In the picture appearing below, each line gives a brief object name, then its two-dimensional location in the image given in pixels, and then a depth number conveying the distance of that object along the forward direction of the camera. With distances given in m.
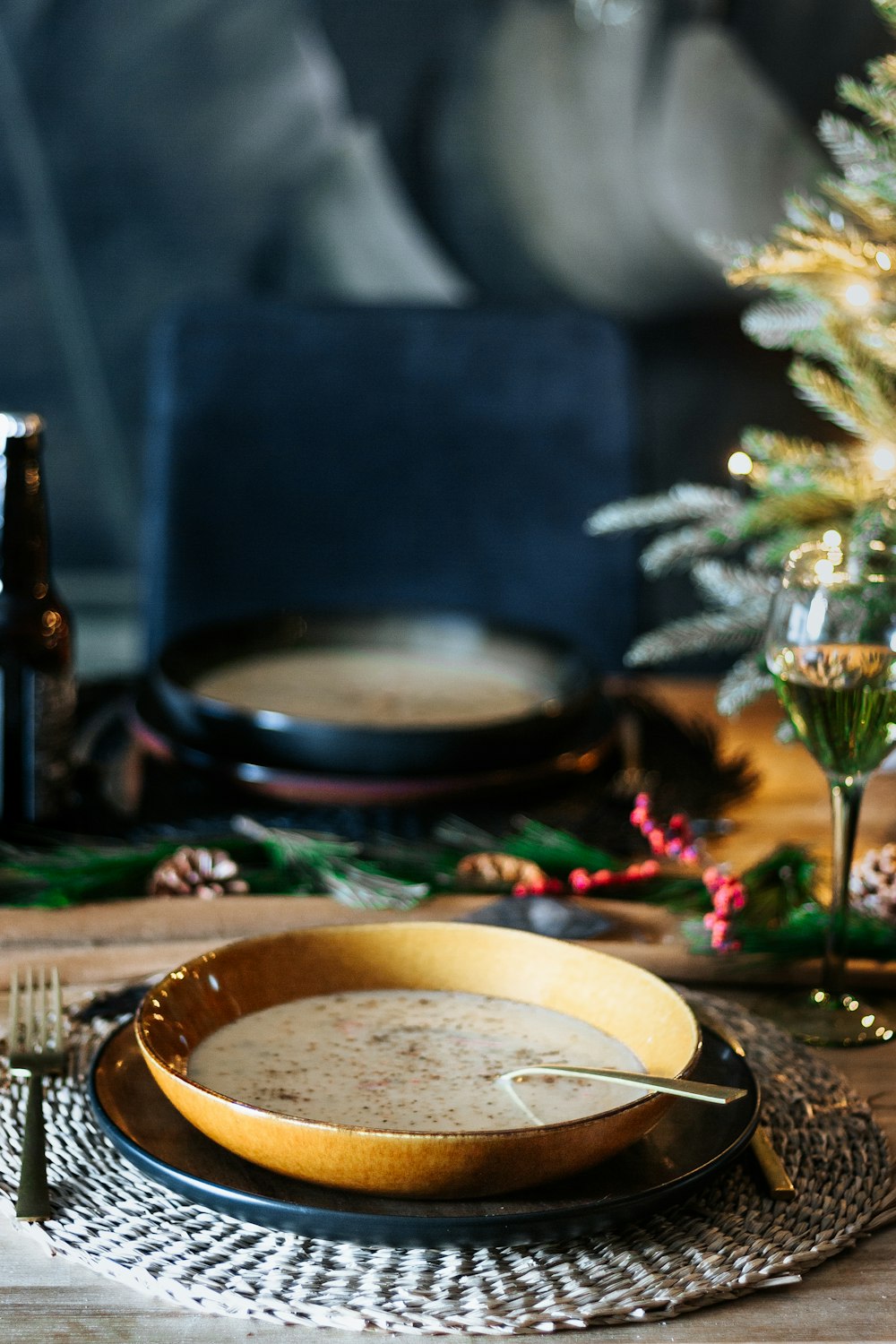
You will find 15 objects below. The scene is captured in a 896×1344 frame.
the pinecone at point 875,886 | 1.70
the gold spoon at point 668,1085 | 1.37
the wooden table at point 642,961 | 1.33
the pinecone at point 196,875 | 1.70
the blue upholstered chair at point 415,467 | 2.75
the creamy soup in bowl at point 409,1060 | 1.40
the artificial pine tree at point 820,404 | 1.94
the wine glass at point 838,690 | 1.58
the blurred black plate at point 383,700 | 1.81
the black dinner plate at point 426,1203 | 1.33
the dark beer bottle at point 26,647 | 1.81
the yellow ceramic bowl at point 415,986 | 1.33
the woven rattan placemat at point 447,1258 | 1.33
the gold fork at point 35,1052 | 1.38
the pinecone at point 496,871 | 1.72
